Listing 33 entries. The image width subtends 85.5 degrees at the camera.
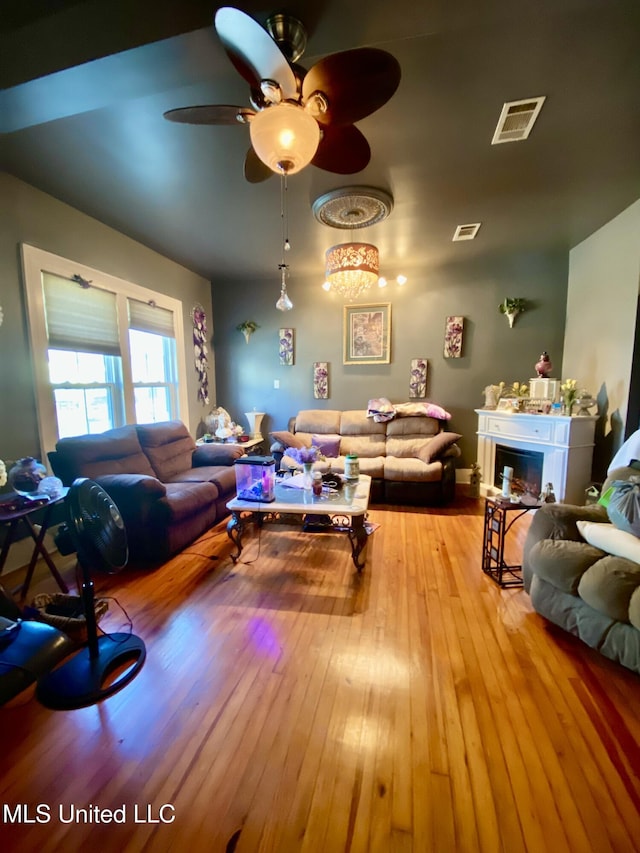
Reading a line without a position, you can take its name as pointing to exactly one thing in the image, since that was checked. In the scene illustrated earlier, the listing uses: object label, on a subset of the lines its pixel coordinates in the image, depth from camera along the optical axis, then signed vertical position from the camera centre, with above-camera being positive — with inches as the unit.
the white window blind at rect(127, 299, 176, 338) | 138.2 +28.7
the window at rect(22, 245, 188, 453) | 102.7 +13.7
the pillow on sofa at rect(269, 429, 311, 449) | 162.2 -25.4
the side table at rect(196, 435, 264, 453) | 173.9 -29.4
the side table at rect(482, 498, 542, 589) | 87.2 -44.1
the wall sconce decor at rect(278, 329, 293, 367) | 187.9 +21.4
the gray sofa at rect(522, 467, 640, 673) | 59.9 -37.3
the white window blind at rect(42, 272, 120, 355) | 105.3 +23.1
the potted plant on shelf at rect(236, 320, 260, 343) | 189.6 +32.0
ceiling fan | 42.9 +41.4
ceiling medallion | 98.0 +53.1
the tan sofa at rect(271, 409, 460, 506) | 147.3 -29.2
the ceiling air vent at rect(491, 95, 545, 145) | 68.0 +54.6
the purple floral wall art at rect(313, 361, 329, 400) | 186.2 +2.9
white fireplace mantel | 123.6 -22.6
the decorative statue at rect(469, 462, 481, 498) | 164.9 -46.1
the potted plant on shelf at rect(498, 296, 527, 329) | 157.6 +35.1
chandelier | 118.9 +41.7
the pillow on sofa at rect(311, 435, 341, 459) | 167.2 -28.8
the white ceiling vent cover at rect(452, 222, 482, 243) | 125.6 +57.0
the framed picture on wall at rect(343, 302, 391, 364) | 177.2 +26.6
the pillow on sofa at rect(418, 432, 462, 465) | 148.2 -26.2
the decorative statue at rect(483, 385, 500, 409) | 158.1 -5.3
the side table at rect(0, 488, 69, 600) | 73.4 -29.6
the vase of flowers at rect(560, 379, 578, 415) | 125.2 -4.4
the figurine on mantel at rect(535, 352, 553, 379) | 139.2 +6.9
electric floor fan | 57.1 -44.9
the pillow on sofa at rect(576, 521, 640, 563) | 62.5 -29.6
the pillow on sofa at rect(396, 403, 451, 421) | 165.0 -12.5
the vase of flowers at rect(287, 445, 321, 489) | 111.9 -24.0
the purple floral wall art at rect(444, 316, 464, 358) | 167.8 +23.2
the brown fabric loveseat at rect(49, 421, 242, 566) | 96.0 -31.5
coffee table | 90.3 -32.2
